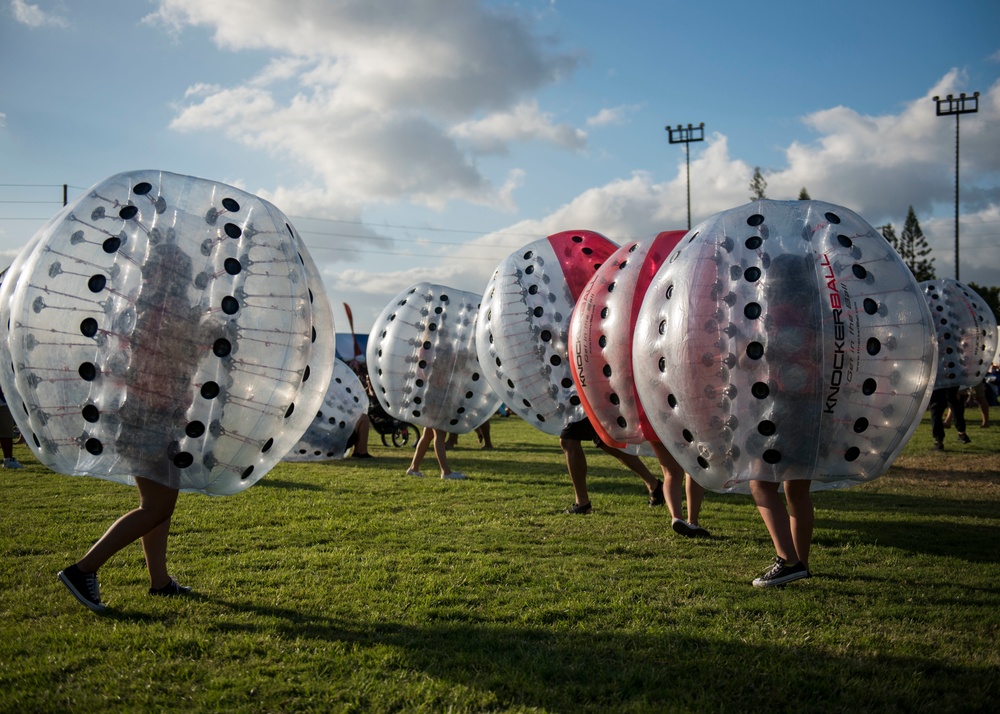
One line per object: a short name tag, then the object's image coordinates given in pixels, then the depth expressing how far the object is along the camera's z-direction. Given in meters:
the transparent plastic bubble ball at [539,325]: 8.43
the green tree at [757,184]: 51.61
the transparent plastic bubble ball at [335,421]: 13.47
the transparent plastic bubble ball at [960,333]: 13.55
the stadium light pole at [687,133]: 44.03
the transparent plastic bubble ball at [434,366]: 11.56
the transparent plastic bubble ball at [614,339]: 6.66
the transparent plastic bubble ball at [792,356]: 4.71
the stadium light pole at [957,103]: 40.31
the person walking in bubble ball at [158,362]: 4.33
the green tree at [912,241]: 57.65
